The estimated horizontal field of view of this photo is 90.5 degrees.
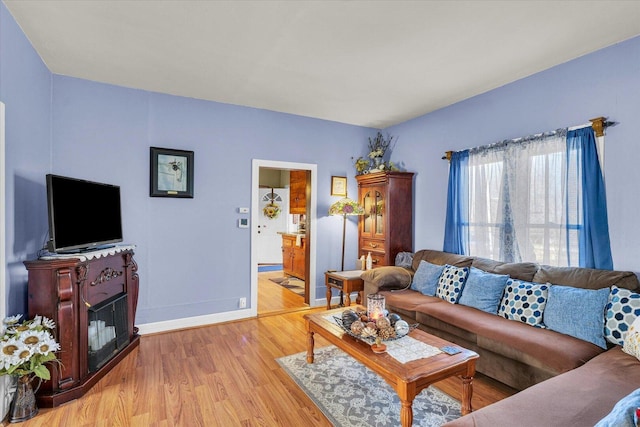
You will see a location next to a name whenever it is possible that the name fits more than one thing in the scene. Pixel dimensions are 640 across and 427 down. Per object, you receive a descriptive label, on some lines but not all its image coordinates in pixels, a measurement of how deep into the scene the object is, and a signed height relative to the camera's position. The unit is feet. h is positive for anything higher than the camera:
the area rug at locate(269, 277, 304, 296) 18.05 -4.28
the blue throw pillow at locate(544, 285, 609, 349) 7.20 -2.31
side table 13.16 -2.89
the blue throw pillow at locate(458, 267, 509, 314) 9.44 -2.31
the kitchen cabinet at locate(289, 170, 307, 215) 22.17 +1.61
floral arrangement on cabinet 15.92 +3.01
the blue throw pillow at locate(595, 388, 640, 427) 3.19 -2.07
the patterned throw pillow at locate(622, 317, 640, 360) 6.29 -2.52
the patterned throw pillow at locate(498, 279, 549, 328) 8.36 -2.37
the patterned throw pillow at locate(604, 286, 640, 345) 6.85 -2.15
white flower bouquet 6.37 -2.81
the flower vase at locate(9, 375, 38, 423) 6.74 -4.10
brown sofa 6.96 -2.93
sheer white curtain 9.32 +0.43
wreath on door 27.81 +0.38
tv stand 7.32 -2.38
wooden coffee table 5.91 -3.02
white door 27.43 -0.68
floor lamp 14.74 +0.31
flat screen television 7.43 -0.02
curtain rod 8.45 +2.46
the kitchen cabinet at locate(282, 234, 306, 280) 19.99 -2.72
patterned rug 6.82 -4.36
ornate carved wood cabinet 14.25 +0.00
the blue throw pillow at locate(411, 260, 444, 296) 11.44 -2.33
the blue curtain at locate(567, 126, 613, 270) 8.47 +0.22
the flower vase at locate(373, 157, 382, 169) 16.21 +2.77
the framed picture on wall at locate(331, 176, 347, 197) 15.69 +1.44
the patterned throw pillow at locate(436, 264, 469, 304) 10.50 -2.30
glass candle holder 7.91 -2.32
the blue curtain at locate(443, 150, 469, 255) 12.26 +0.41
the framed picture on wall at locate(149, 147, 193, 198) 11.71 +1.55
